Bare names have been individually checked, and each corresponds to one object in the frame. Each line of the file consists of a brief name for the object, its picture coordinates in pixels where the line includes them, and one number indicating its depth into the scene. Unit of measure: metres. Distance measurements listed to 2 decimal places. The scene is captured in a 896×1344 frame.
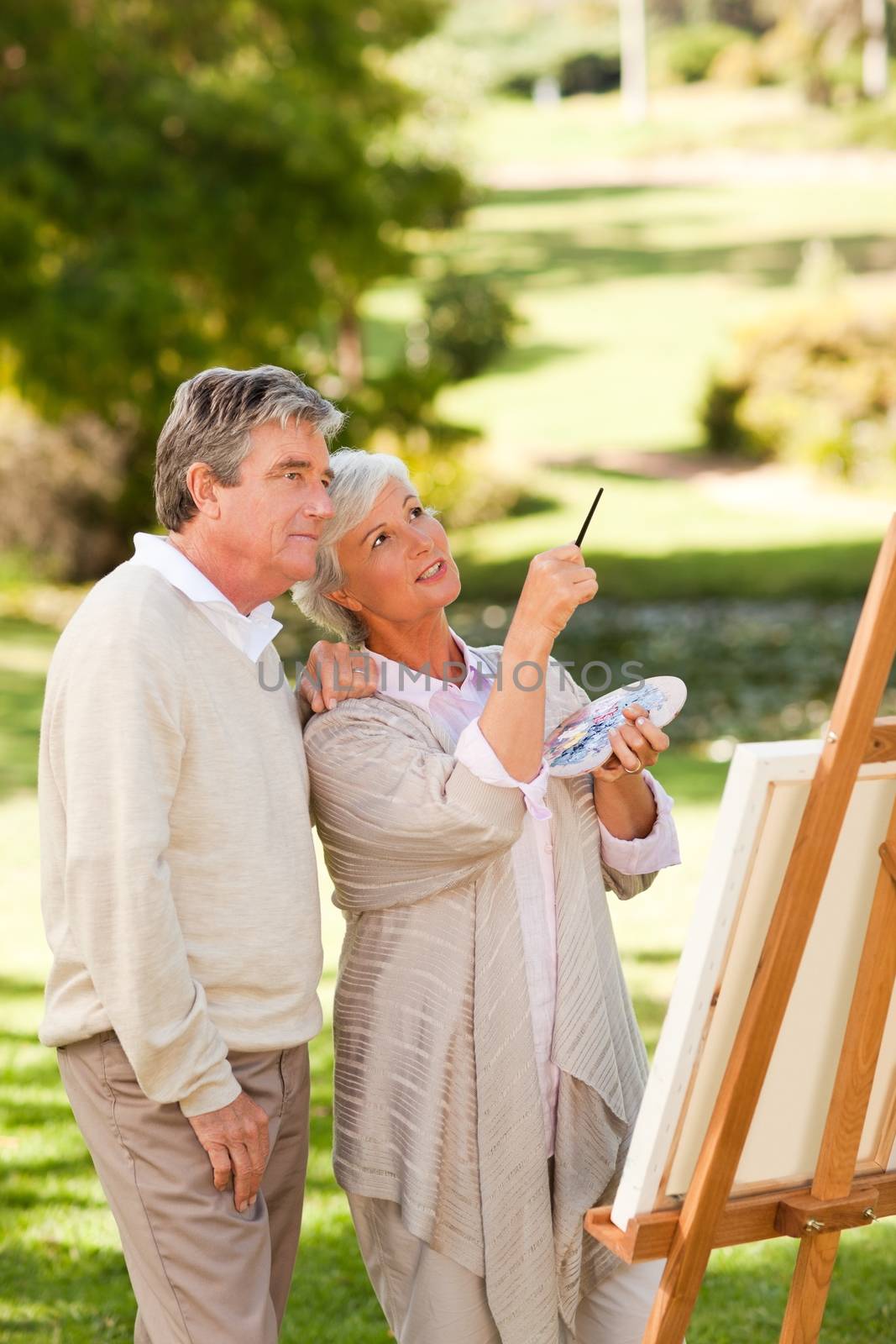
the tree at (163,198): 13.11
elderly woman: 2.71
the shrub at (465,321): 33.62
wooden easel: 2.15
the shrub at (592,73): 57.97
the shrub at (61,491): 19.62
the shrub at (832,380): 25.39
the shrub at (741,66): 52.00
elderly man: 2.41
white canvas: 2.18
